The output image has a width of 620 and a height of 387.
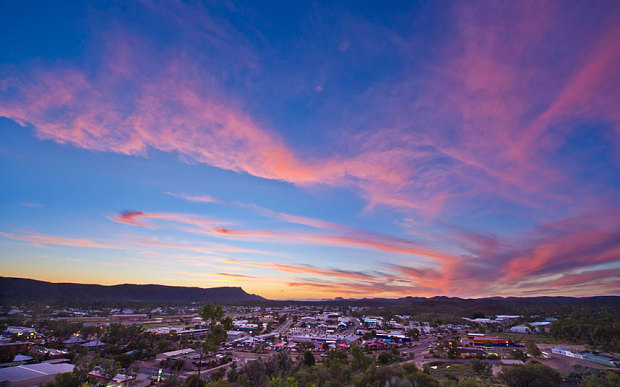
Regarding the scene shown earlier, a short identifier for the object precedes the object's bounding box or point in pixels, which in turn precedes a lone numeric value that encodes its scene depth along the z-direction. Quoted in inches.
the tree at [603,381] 1244.5
